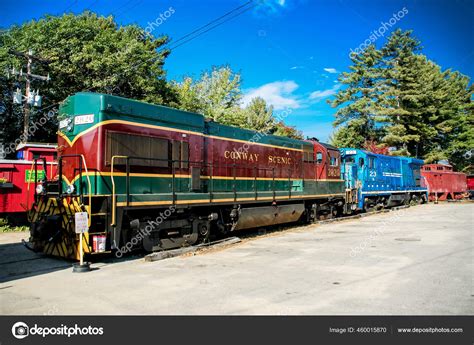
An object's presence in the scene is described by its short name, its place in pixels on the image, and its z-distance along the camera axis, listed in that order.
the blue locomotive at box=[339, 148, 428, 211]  20.92
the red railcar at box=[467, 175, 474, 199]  42.12
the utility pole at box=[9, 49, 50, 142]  18.87
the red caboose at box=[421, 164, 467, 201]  33.78
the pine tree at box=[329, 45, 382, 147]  42.09
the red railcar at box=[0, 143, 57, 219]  13.97
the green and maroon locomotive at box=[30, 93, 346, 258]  8.23
